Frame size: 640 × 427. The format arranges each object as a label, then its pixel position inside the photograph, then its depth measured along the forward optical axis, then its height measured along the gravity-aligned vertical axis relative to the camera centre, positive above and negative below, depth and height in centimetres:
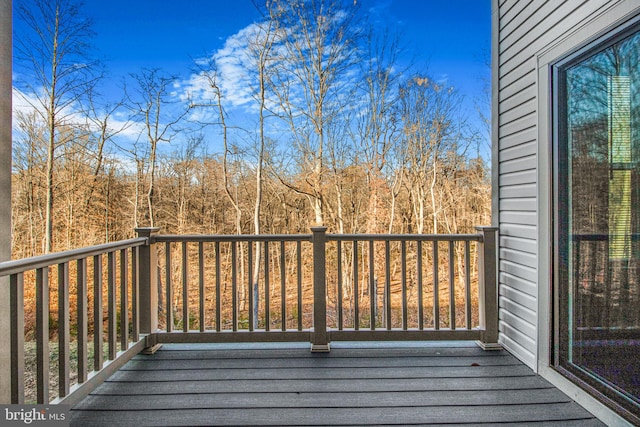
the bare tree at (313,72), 831 +319
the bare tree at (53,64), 716 +290
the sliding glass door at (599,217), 183 -4
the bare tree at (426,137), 920 +183
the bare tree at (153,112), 831 +228
